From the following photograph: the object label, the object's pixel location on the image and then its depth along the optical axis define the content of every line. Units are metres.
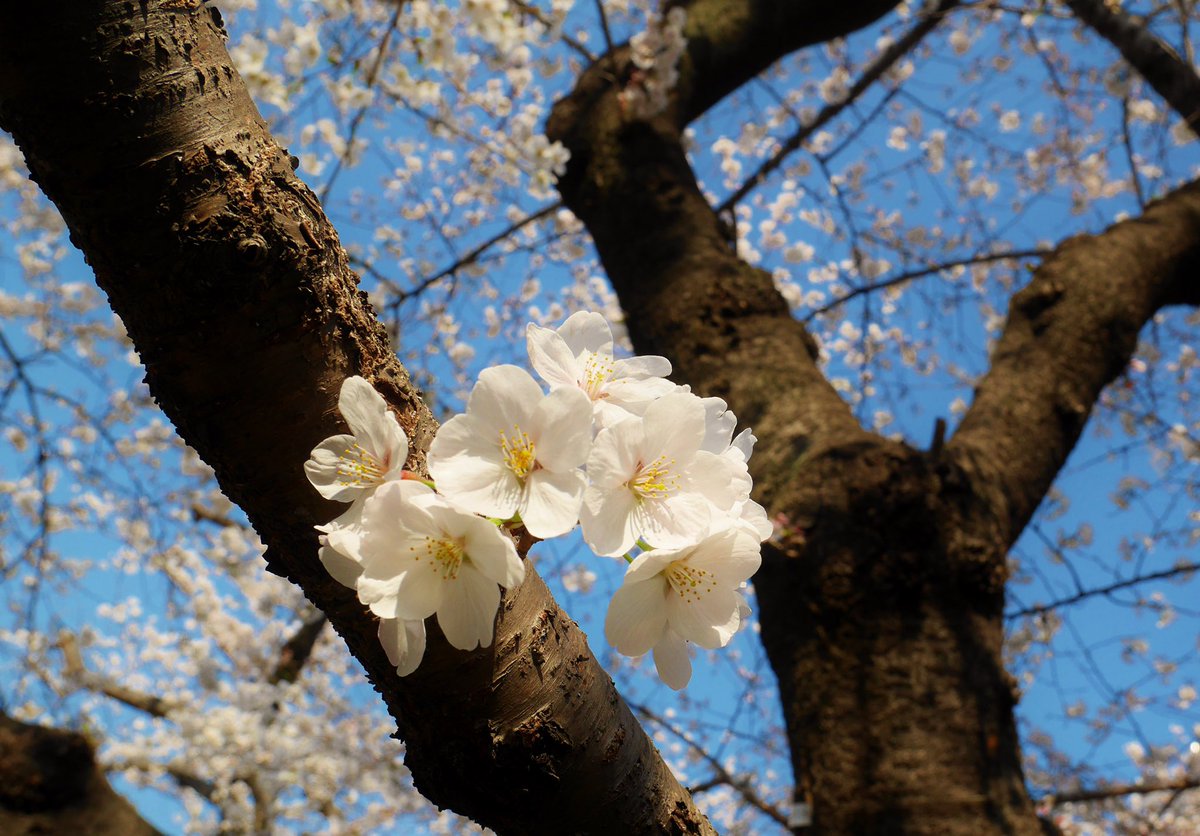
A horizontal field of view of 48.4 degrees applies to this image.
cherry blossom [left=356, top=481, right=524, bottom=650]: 0.28
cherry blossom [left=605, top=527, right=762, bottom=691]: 0.30
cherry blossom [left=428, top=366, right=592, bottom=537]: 0.29
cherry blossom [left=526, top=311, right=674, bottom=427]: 0.32
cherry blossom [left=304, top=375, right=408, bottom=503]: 0.30
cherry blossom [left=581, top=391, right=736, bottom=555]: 0.30
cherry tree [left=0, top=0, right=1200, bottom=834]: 0.30
